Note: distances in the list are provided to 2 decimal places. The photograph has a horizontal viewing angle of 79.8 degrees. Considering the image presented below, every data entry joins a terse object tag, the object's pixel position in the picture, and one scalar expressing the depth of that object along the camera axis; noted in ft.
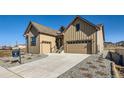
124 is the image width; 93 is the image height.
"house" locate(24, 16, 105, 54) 29.78
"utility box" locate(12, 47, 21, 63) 22.50
